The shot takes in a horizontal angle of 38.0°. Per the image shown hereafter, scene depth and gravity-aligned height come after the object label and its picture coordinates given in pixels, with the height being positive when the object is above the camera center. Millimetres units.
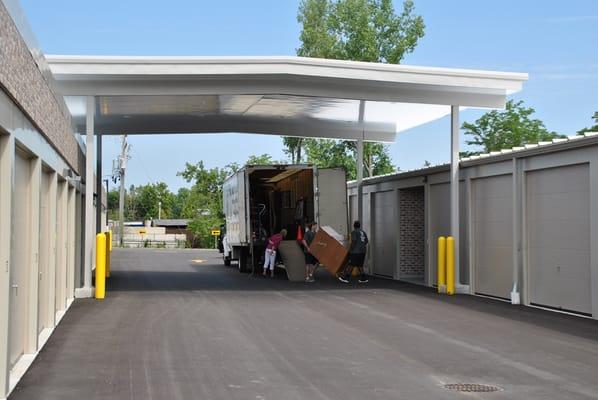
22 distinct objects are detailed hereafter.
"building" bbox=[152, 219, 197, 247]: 102225 +1758
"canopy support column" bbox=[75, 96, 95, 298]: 19453 +973
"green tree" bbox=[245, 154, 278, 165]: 70062 +6413
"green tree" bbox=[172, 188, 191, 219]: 138375 +5421
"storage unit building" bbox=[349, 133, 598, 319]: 15992 +314
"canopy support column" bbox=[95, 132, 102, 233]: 26761 +2003
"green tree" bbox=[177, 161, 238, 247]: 79812 +4723
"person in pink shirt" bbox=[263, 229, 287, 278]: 26359 -348
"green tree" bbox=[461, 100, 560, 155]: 49438 +6171
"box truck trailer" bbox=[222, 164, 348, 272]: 25203 +1079
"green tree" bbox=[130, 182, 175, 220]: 121312 +5351
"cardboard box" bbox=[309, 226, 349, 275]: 23828 -325
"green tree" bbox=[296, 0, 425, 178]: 48875 +11249
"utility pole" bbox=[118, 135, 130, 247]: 64438 +5502
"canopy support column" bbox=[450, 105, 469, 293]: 21016 +986
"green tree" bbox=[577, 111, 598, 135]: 43728 +5586
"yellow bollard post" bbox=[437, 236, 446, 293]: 21141 -680
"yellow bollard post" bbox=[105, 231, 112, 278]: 25797 -579
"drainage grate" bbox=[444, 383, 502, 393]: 8852 -1560
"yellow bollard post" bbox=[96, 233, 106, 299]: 18766 -578
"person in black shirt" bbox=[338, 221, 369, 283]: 23938 -272
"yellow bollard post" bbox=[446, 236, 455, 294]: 20922 -660
